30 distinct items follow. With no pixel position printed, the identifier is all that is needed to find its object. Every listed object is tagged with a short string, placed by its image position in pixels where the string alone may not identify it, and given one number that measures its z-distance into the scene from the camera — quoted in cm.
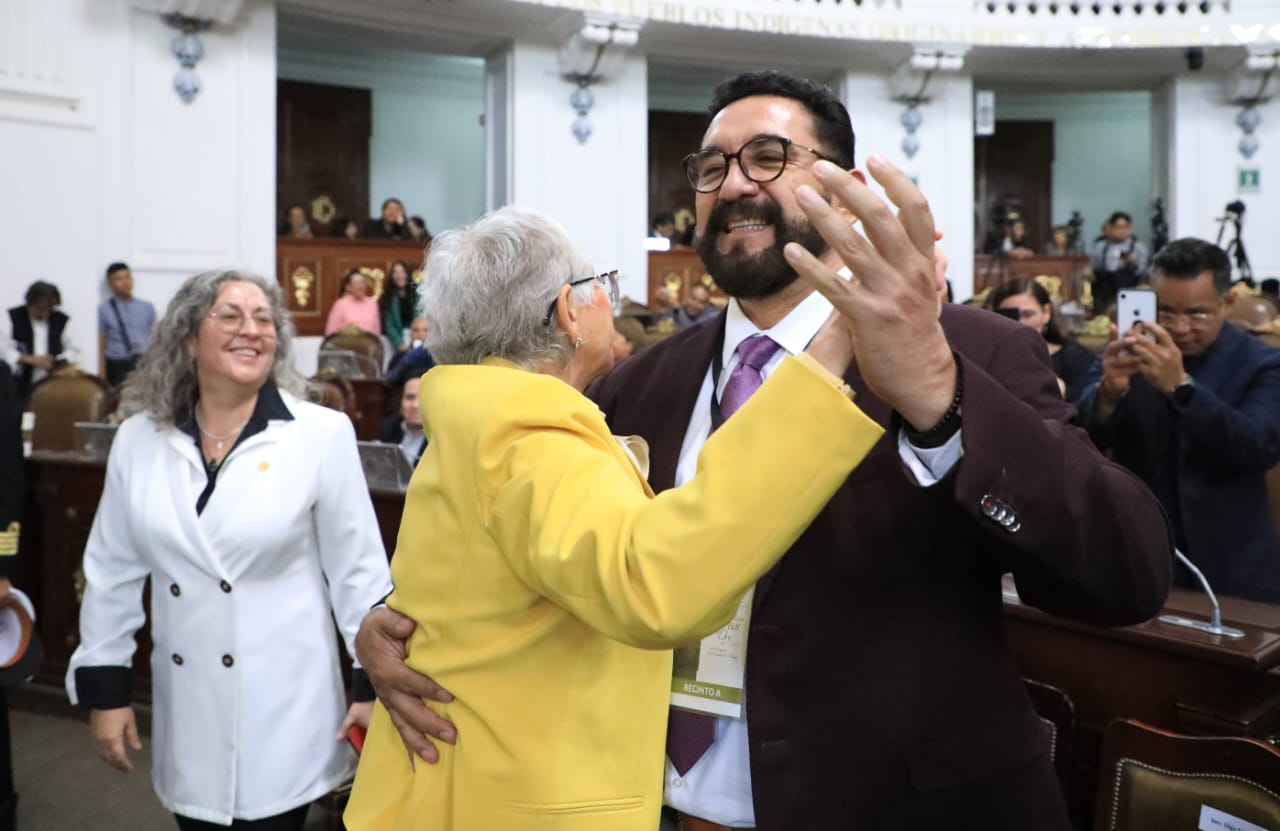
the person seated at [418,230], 1242
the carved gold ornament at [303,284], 1127
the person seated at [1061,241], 1450
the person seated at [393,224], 1262
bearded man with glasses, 111
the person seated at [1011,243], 1366
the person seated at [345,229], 1233
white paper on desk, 180
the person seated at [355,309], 1091
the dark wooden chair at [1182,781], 180
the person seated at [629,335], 508
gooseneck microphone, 217
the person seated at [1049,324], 406
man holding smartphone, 273
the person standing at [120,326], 918
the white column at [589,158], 1156
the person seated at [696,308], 928
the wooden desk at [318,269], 1121
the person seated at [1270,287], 1000
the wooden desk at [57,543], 452
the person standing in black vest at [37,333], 862
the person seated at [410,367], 563
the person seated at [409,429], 476
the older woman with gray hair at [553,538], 105
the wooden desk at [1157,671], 209
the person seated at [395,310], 1115
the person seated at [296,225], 1178
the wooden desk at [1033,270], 1362
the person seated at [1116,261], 1195
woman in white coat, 225
